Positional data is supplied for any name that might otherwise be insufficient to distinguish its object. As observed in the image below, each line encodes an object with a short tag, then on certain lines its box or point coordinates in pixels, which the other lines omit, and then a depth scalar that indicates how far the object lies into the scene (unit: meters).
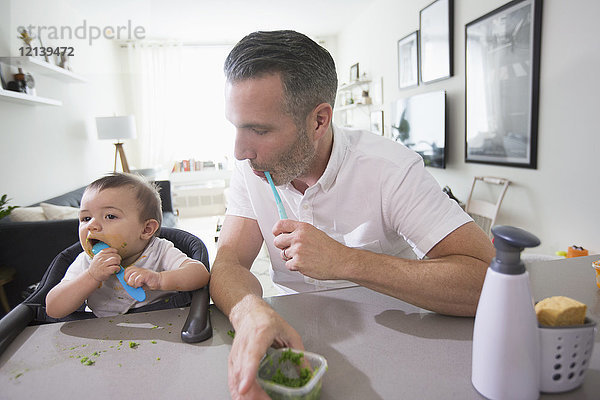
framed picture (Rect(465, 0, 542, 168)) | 2.33
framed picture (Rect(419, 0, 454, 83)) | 3.19
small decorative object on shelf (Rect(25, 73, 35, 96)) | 3.23
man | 0.78
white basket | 0.51
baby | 0.91
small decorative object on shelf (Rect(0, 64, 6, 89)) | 3.02
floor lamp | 4.70
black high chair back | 0.74
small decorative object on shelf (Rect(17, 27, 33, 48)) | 3.37
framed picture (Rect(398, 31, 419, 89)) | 3.80
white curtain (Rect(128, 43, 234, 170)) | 6.50
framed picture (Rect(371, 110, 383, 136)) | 4.81
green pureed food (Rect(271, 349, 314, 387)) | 0.54
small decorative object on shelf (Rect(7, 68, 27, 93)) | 3.08
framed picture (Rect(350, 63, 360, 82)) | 5.62
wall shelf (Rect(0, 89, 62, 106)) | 2.86
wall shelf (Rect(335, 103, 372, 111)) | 5.27
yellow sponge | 0.52
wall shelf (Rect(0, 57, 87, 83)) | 3.18
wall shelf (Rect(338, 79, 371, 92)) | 5.20
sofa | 2.30
